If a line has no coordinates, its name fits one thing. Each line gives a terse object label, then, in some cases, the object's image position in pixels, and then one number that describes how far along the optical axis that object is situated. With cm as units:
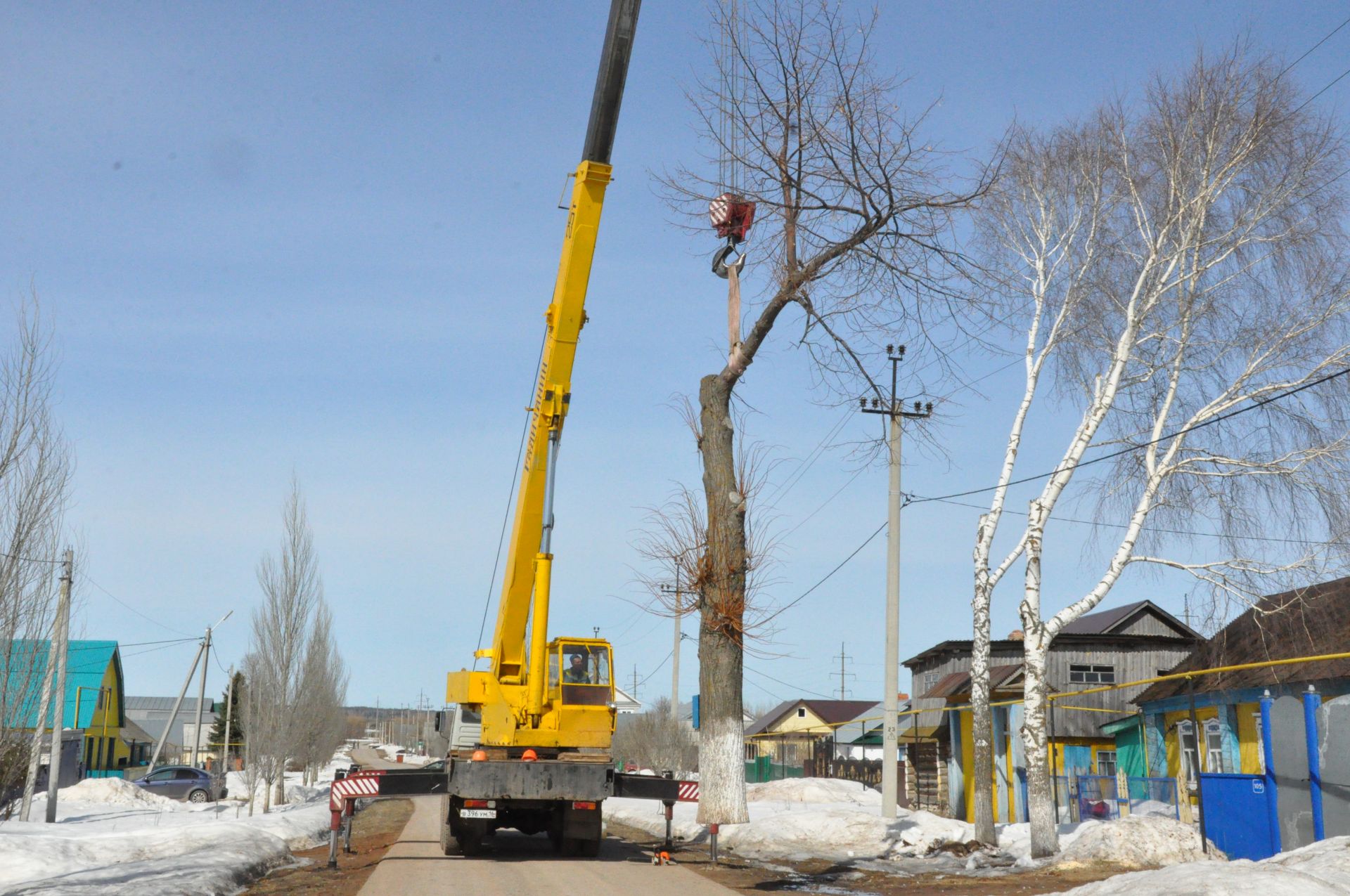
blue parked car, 4409
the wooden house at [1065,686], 3212
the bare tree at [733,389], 1661
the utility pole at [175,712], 4851
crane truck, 1456
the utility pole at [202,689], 5116
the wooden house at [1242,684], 2047
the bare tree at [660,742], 5809
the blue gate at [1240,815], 1463
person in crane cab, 1627
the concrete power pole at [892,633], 2308
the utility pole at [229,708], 4684
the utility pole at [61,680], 2304
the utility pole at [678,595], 1822
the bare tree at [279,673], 3528
